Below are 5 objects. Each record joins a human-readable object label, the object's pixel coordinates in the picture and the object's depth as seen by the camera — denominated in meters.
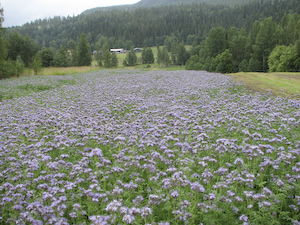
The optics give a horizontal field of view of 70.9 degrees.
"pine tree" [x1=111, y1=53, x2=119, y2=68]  87.50
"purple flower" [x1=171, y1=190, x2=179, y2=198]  3.69
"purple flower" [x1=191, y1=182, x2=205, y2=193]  3.86
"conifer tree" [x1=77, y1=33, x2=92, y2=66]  71.94
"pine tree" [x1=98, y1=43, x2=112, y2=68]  70.12
